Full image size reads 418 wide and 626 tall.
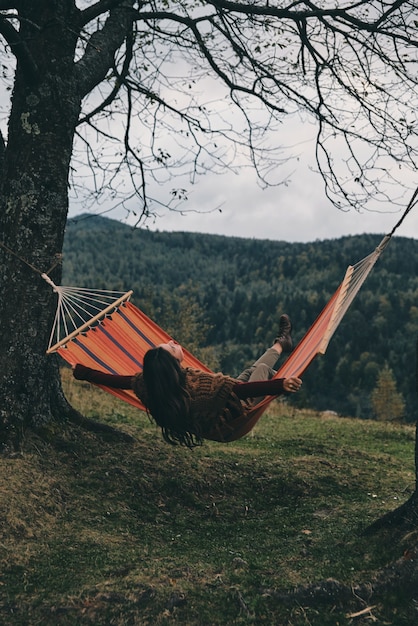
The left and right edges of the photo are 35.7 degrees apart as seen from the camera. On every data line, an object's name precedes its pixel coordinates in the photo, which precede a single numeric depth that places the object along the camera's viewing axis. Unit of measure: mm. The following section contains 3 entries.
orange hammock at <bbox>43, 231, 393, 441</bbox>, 3695
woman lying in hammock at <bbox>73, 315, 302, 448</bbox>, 3611
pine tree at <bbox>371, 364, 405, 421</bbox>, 58219
